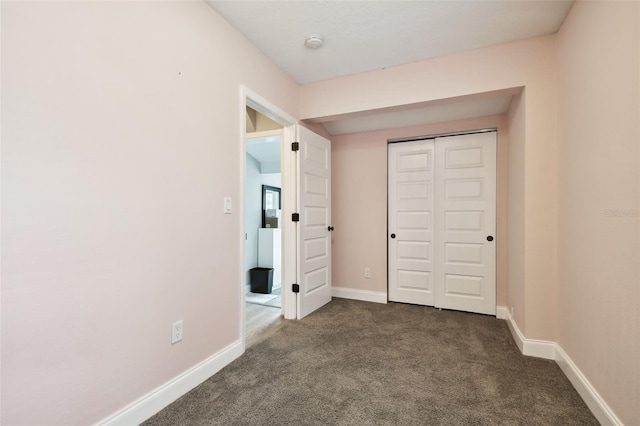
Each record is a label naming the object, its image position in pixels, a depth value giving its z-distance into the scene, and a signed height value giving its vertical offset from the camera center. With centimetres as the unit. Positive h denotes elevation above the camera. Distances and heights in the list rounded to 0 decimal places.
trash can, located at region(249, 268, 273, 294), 442 -97
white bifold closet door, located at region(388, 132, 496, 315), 343 -8
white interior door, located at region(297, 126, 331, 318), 324 -8
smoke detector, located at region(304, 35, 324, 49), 243 +143
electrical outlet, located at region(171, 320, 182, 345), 182 -73
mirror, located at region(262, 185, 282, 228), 518 +11
